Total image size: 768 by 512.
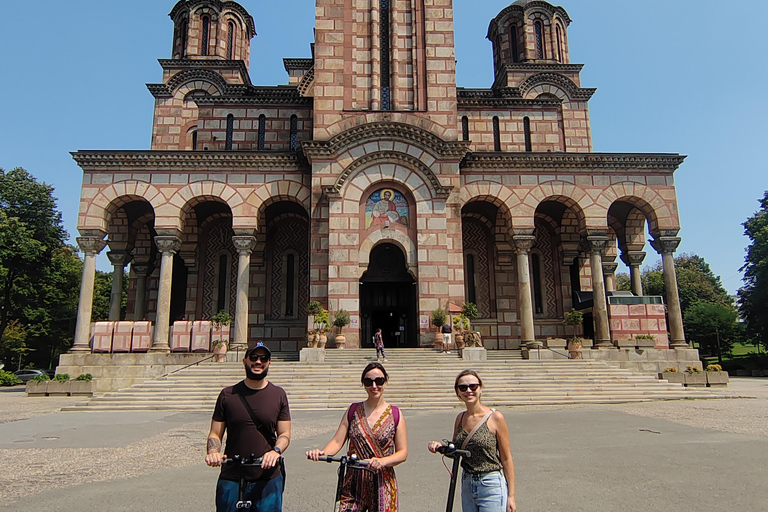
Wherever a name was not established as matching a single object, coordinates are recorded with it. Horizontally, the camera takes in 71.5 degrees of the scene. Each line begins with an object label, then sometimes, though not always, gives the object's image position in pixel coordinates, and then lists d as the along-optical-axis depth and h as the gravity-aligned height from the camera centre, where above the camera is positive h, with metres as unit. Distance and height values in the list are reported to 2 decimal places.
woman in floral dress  3.89 -0.61
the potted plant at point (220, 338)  21.06 +1.13
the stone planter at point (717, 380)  20.95 -0.76
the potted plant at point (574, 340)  21.48 +0.86
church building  23.27 +7.40
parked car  37.00 -0.46
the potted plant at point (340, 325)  21.38 +1.56
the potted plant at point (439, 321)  21.66 +1.68
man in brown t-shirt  3.95 -0.52
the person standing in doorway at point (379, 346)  20.08 +0.66
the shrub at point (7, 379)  32.69 -0.70
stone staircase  16.36 -0.69
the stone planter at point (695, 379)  20.42 -0.70
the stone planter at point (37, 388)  20.75 -0.80
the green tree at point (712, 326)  43.91 +2.82
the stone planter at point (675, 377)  20.27 -0.63
